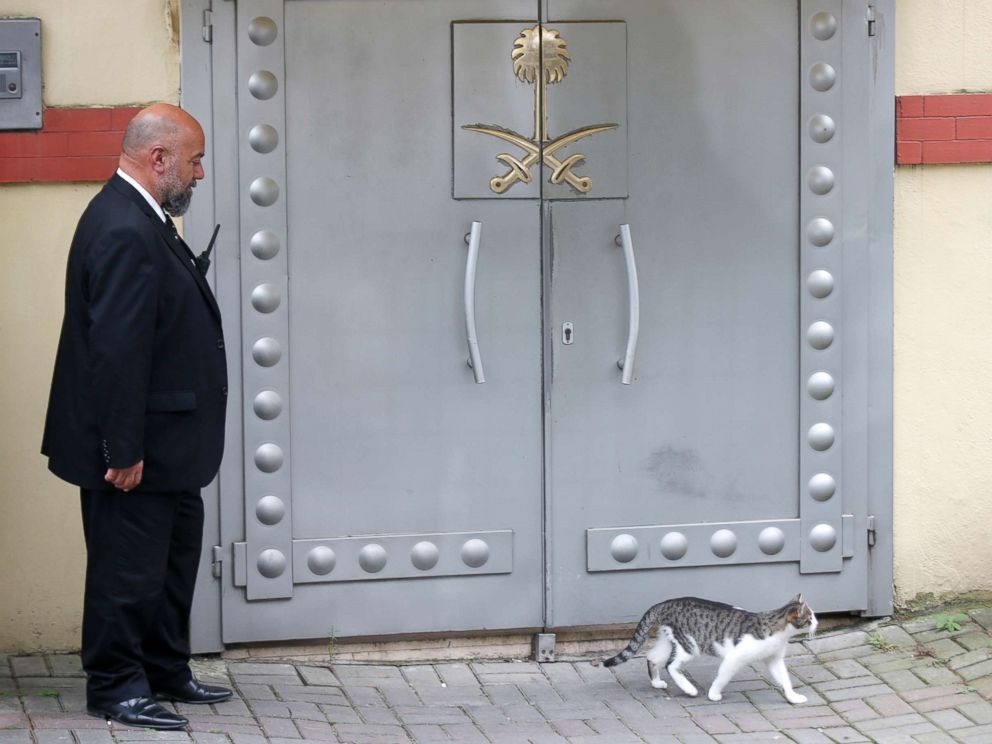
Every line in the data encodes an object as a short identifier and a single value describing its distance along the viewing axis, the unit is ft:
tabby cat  35.86
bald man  30.76
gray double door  37.45
